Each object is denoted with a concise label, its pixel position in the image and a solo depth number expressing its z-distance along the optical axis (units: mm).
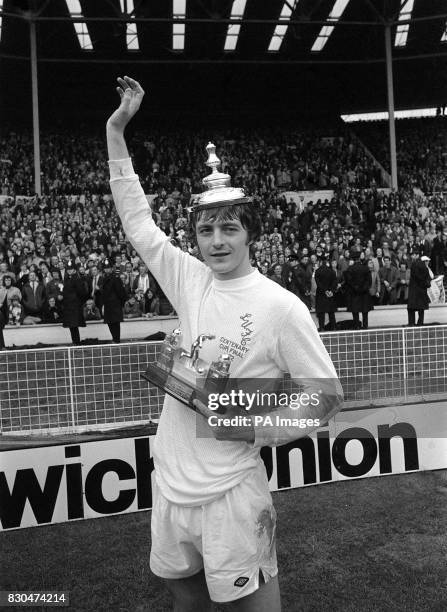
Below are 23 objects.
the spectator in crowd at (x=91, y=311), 10602
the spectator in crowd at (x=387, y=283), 12375
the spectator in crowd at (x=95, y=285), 10445
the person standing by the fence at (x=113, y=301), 9914
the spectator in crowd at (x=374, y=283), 11984
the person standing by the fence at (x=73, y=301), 9805
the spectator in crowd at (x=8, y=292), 10258
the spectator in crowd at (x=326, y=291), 10828
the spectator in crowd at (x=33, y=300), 10273
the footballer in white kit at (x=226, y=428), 1756
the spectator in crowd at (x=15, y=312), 10086
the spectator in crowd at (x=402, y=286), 12484
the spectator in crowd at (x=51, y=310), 10305
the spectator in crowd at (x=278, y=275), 10581
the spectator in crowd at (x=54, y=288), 10312
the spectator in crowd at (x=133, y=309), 10945
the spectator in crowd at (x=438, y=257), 13984
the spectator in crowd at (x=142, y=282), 11078
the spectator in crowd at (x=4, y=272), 10625
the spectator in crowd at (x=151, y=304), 10961
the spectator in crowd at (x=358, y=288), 10875
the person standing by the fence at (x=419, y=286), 10891
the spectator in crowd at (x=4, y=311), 9891
